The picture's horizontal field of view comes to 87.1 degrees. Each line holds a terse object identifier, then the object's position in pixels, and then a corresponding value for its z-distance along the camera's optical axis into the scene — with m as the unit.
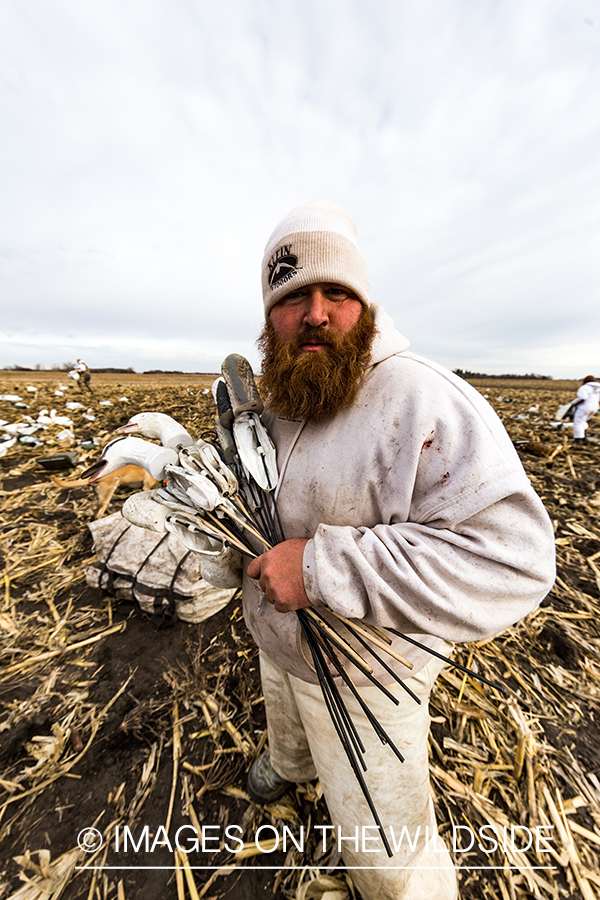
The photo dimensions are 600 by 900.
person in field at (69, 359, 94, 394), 14.68
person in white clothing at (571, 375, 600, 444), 8.61
